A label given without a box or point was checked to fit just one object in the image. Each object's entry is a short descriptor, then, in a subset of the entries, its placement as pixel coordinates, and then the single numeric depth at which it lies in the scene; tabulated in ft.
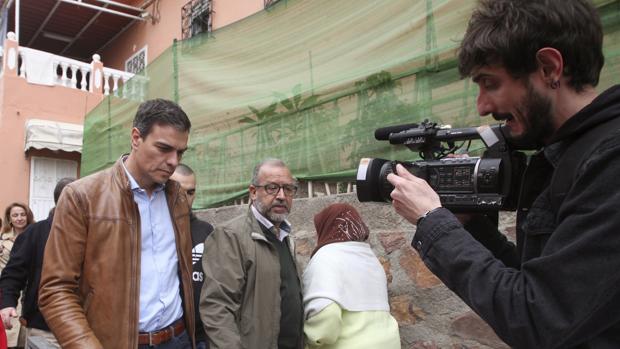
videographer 2.94
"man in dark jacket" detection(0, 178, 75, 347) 10.79
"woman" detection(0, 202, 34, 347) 15.81
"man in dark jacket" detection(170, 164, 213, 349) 9.20
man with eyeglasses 7.84
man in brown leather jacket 6.34
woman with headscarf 8.18
